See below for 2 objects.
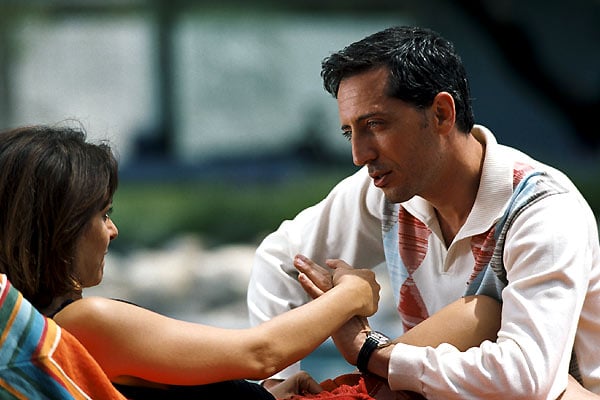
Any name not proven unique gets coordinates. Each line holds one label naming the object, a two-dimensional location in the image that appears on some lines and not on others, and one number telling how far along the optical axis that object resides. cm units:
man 421
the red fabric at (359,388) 427
